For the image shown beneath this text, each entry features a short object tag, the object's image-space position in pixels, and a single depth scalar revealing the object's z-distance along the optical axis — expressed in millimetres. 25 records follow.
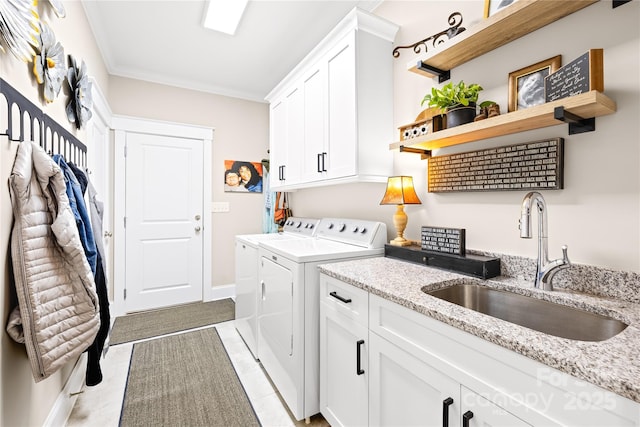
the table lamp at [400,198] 1780
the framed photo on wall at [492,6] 1375
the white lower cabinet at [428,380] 665
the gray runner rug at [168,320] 2793
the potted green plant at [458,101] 1406
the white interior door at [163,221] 3355
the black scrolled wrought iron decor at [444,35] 1593
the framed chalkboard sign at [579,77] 1032
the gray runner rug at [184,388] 1698
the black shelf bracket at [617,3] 1068
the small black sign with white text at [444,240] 1491
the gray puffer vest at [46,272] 1140
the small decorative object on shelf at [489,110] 1381
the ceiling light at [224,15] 2240
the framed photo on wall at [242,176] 3848
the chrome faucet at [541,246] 1129
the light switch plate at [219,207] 3760
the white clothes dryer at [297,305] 1622
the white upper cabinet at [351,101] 1890
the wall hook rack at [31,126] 1107
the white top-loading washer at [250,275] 2281
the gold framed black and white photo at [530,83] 1265
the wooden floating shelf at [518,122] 1008
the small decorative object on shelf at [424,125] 1523
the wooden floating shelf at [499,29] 1178
